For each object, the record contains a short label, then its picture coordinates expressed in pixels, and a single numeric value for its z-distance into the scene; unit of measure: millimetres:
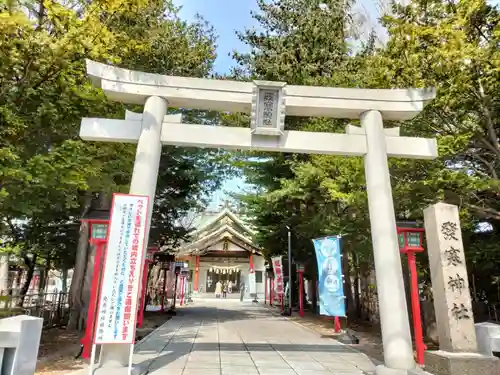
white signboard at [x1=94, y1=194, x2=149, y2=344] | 5605
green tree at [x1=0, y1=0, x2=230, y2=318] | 6043
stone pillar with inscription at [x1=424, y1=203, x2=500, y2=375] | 5449
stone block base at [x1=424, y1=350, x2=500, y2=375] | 5395
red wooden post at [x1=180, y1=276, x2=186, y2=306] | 26844
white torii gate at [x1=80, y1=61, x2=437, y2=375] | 6520
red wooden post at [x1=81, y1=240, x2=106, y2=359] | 7137
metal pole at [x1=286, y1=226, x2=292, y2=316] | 18094
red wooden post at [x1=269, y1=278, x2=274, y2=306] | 26359
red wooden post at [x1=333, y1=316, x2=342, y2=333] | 11935
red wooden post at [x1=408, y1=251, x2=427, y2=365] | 7289
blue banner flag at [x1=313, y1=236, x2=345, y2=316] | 9828
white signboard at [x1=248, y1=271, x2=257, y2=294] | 31084
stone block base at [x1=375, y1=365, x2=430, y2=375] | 5676
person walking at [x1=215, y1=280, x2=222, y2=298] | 33625
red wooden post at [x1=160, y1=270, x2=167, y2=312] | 18566
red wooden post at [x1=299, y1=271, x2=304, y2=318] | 18789
